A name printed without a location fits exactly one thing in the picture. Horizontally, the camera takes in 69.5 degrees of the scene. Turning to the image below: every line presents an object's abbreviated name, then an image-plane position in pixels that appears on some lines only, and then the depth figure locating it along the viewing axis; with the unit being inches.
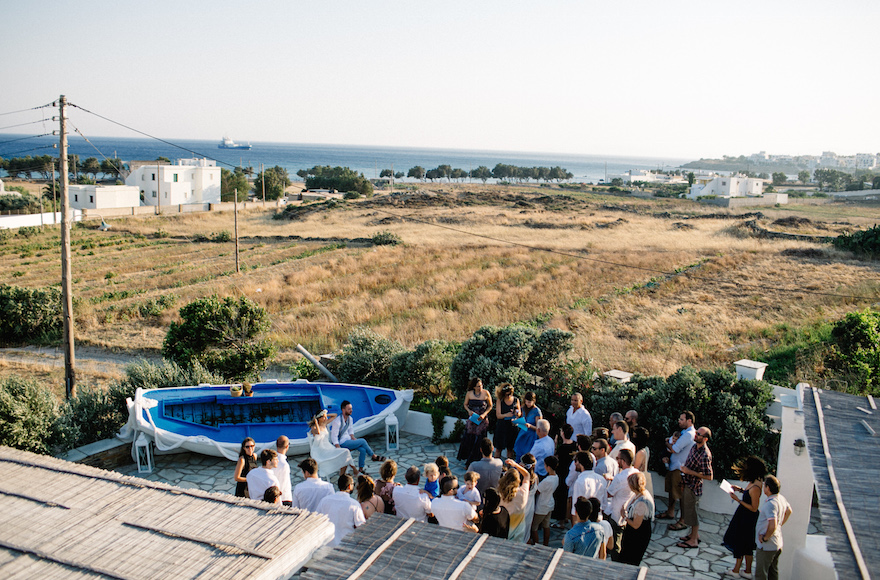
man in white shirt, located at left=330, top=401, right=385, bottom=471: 357.4
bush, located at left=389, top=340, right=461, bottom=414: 485.4
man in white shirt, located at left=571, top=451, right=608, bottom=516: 255.6
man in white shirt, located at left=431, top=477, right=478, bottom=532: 238.5
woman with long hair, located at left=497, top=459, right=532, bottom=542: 245.3
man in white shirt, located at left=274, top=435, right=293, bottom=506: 274.4
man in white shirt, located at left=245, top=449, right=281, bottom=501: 262.8
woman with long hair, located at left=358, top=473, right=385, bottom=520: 250.8
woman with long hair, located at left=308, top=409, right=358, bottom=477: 332.2
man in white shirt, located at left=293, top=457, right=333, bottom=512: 255.6
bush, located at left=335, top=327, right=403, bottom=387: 505.7
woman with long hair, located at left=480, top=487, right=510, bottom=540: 242.2
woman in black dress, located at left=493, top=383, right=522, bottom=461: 351.9
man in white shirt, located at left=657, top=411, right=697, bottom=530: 301.3
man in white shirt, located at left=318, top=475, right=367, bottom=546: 237.9
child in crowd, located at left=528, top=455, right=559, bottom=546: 277.0
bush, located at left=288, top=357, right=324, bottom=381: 524.7
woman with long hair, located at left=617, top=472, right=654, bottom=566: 242.8
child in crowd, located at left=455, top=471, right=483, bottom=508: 251.4
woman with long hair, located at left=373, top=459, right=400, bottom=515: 259.0
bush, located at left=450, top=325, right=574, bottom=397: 438.3
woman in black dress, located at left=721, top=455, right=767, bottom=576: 252.7
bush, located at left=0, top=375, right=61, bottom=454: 360.2
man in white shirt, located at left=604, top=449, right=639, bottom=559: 258.7
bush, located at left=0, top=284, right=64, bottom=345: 782.5
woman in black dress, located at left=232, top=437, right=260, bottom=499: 291.3
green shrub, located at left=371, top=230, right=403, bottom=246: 1540.4
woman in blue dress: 326.3
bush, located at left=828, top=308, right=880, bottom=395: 479.8
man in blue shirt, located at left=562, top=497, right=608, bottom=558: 220.8
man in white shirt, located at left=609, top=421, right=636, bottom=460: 287.9
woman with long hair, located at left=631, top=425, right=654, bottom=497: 296.7
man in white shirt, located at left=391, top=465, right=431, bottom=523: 250.4
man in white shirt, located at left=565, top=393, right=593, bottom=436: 330.6
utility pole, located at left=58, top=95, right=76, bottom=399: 502.0
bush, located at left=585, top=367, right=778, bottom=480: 344.5
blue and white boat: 379.2
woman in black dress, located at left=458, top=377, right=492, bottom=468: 365.1
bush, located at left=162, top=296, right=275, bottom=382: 564.4
